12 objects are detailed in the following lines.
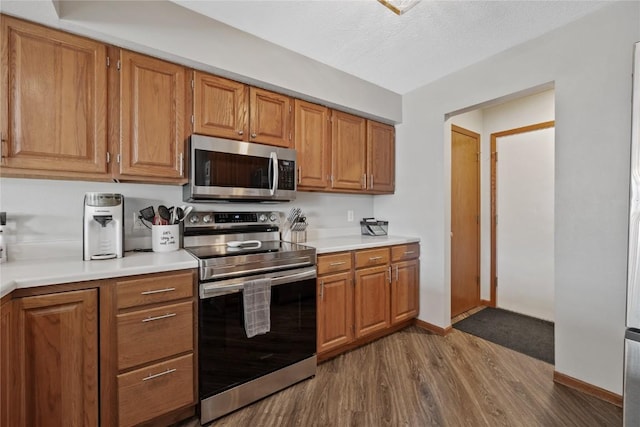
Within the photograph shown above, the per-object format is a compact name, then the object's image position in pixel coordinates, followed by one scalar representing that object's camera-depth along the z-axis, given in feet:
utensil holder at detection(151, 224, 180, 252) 6.18
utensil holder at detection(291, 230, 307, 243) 8.25
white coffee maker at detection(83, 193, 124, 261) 5.30
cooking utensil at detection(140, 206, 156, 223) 6.32
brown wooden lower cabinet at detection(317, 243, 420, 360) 7.22
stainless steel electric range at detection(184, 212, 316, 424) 5.34
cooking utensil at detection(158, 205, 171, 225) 6.26
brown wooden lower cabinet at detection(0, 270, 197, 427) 3.93
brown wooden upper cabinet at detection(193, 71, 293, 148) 6.40
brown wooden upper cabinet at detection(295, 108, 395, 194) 8.08
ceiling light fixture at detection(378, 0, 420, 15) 5.24
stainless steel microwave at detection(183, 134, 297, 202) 6.22
